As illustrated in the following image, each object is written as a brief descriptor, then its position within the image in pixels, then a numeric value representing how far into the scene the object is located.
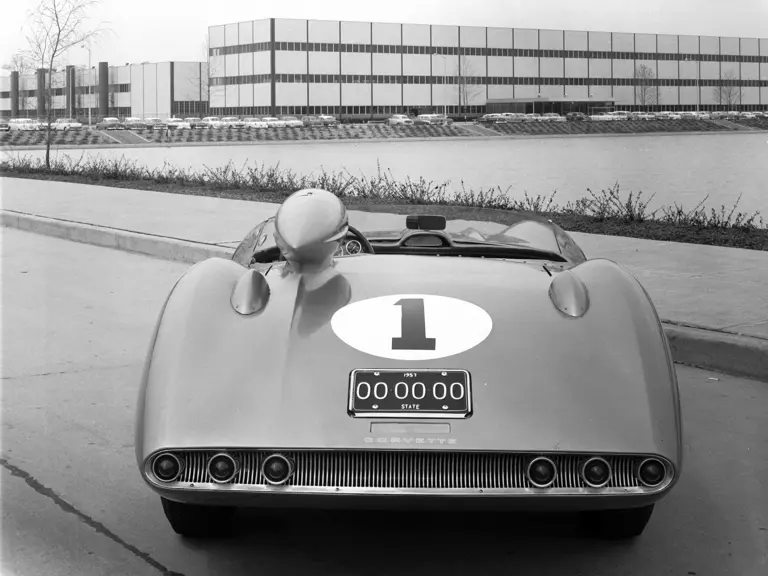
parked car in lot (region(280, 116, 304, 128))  87.14
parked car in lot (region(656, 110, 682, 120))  103.01
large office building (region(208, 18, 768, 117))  104.44
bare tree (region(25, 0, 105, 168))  27.80
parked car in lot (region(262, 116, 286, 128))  86.34
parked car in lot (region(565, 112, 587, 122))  100.46
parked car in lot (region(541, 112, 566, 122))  100.44
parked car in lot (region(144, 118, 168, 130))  82.06
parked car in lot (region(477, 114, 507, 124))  97.81
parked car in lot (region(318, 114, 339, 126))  93.12
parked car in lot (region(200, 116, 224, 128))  85.29
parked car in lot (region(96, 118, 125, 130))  81.69
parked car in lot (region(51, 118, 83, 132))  79.96
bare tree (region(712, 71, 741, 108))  115.56
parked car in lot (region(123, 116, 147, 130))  81.91
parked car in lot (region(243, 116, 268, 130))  83.11
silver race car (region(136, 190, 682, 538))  2.85
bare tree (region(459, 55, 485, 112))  109.88
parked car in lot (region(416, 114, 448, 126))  93.51
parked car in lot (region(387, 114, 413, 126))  91.62
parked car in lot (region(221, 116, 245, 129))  83.94
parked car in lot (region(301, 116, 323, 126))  91.50
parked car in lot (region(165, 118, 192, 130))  83.56
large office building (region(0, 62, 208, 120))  119.12
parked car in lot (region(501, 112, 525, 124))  98.19
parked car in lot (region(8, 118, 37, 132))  75.26
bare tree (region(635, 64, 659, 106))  114.81
